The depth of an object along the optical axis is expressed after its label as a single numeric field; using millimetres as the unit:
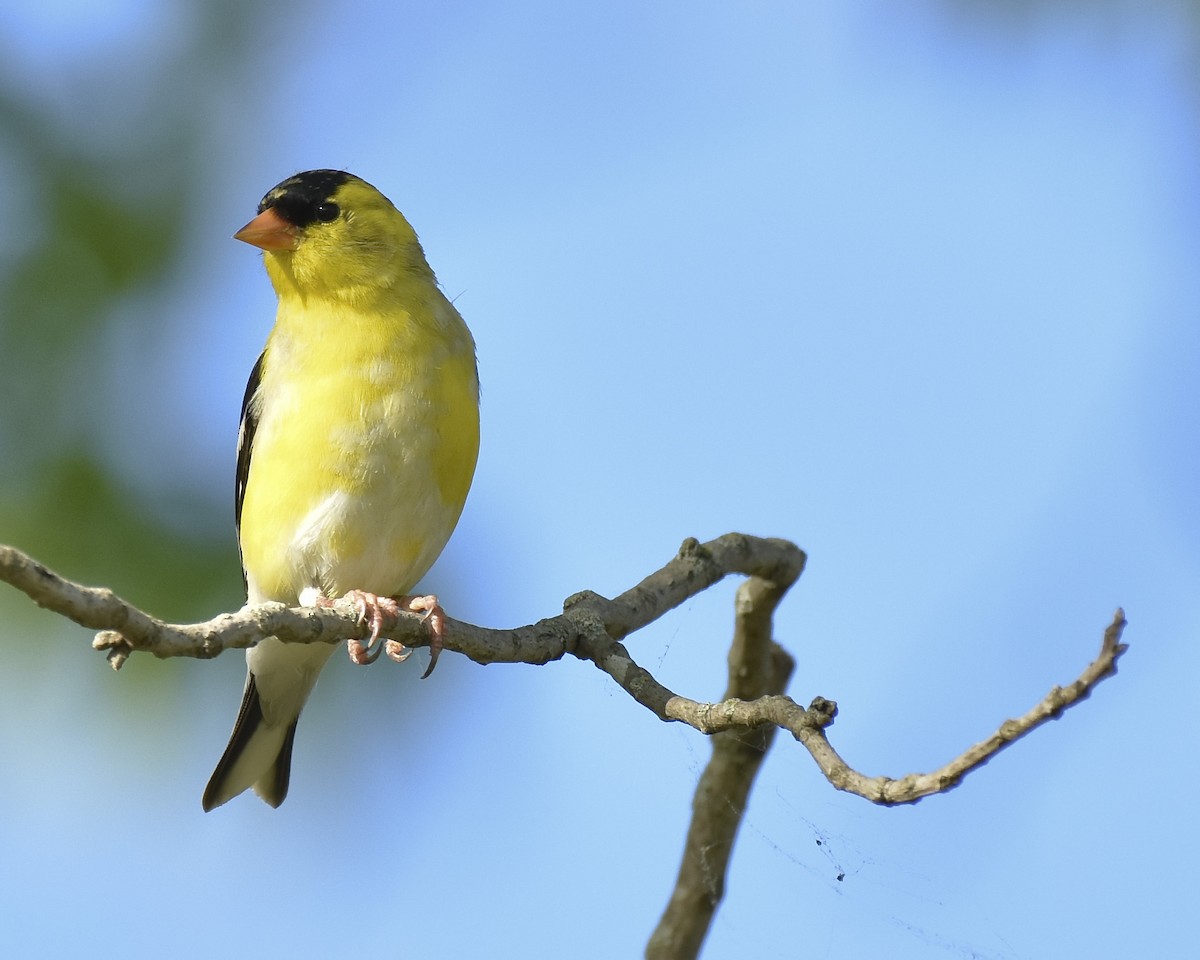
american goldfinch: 7965
